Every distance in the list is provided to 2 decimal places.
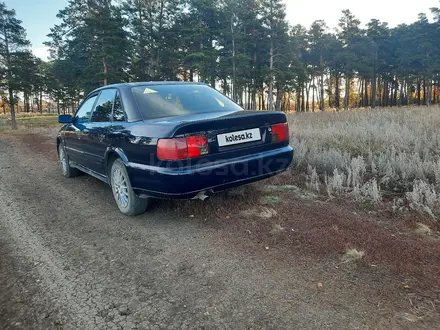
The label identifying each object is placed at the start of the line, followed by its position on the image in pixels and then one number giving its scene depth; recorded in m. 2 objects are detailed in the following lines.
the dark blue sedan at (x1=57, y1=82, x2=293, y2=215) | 2.95
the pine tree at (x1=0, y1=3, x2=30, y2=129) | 22.91
